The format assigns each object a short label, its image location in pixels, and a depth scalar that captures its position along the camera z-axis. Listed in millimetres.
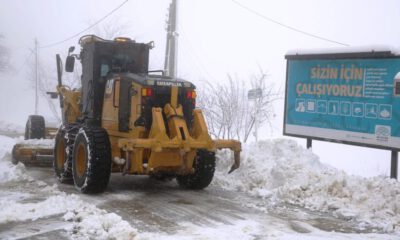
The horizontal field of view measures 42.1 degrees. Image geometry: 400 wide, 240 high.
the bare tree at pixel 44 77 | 49759
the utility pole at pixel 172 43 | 17547
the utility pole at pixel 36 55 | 43191
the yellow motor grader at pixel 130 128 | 8445
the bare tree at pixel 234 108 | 19422
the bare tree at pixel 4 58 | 68812
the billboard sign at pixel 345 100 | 9391
